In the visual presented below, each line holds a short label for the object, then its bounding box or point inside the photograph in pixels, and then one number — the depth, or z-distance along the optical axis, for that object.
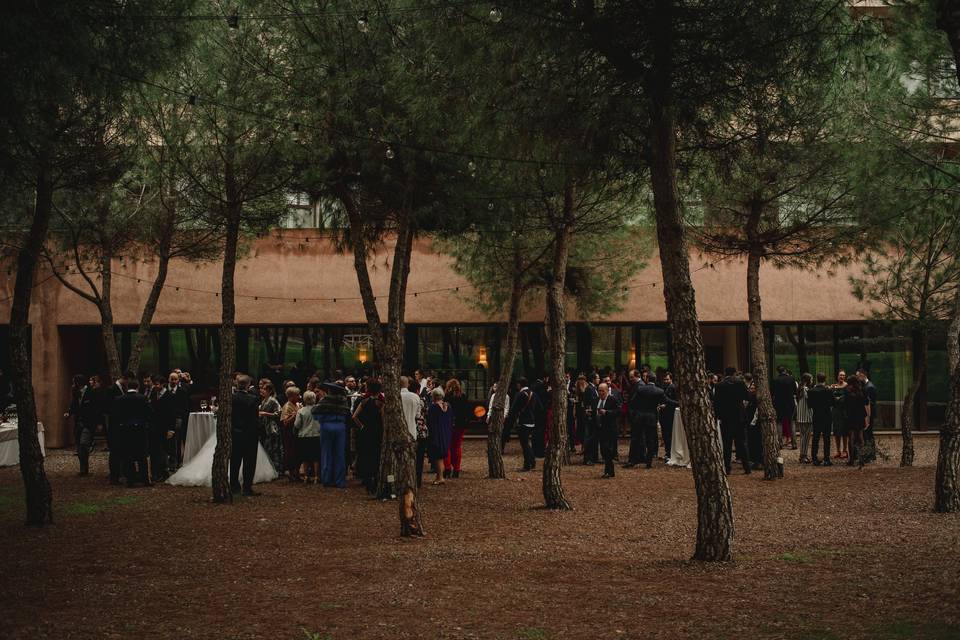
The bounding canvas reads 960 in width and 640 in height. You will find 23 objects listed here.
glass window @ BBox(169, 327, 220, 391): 31.75
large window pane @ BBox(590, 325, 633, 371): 31.98
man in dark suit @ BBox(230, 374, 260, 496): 17.12
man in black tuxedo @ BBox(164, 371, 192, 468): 20.52
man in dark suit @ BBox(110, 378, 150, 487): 18.72
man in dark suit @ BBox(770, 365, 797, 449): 23.53
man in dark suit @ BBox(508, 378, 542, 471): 21.47
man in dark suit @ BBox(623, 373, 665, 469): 21.72
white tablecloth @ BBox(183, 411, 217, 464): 20.52
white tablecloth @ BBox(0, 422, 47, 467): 23.17
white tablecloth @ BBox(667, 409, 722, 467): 22.33
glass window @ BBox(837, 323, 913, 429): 31.47
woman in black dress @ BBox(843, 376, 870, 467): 22.00
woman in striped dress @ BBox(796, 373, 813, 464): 23.30
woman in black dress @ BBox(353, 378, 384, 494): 18.03
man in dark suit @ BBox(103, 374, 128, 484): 18.88
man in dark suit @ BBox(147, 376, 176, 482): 20.02
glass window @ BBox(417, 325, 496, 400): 31.84
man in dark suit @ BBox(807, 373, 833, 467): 22.09
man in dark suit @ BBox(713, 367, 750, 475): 20.52
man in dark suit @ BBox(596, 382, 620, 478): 20.06
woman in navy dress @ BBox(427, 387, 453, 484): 18.80
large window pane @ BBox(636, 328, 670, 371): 32.16
